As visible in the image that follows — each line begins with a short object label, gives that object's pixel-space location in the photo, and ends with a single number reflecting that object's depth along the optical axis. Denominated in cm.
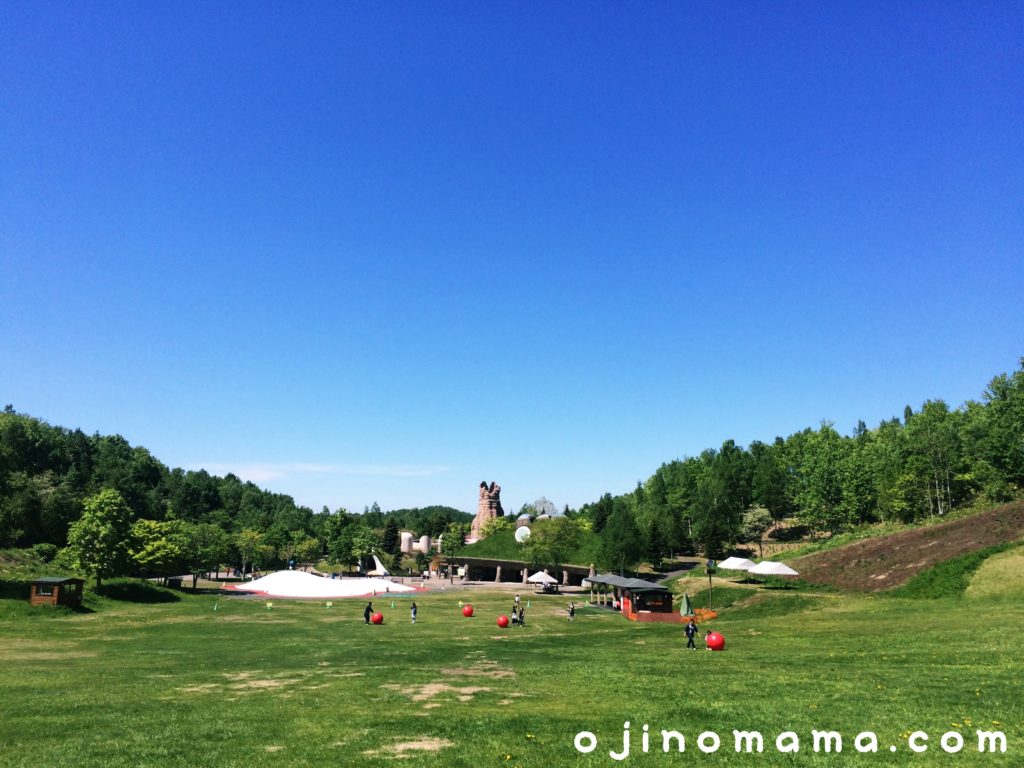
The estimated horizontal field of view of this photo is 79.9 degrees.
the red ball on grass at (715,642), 3278
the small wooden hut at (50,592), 5350
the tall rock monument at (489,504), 17312
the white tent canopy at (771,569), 6243
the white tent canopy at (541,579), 9058
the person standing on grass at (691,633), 3400
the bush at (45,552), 10533
